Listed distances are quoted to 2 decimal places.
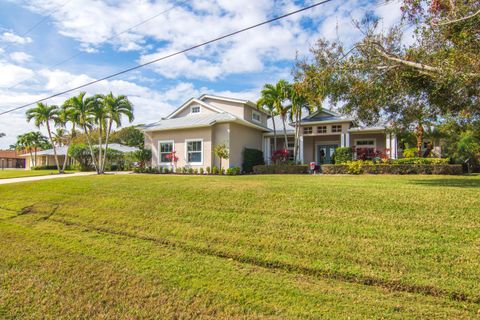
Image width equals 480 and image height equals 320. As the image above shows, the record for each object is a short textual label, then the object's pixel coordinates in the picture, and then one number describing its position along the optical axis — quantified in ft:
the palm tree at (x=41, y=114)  85.05
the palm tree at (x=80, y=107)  72.59
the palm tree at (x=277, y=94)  63.93
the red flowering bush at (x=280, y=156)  67.00
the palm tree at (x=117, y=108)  71.72
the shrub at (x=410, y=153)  60.64
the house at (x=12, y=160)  228.84
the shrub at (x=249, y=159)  67.36
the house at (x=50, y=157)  125.78
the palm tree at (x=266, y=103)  64.59
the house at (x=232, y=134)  64.08
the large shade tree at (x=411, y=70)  23.86
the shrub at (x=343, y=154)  62.90
